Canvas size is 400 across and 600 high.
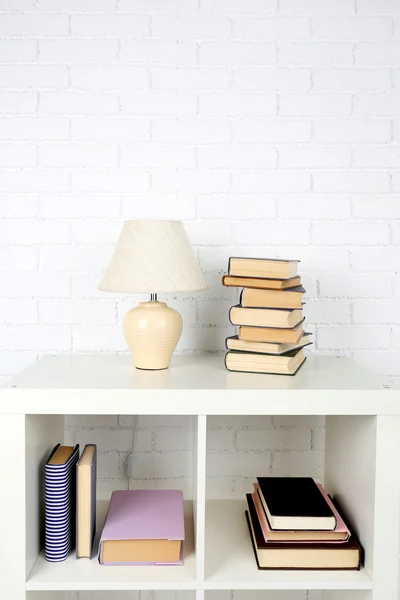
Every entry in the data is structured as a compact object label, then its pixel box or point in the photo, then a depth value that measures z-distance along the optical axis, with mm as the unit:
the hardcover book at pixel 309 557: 1469
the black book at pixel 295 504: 1477
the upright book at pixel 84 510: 1469
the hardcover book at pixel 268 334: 1559
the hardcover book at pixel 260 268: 1548
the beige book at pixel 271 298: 1562
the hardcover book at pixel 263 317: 1553
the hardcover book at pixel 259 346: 1562
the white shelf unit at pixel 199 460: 1381
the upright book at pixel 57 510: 1464
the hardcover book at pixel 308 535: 1472
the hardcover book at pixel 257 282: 1549
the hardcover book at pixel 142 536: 1469
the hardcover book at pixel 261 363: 1546
